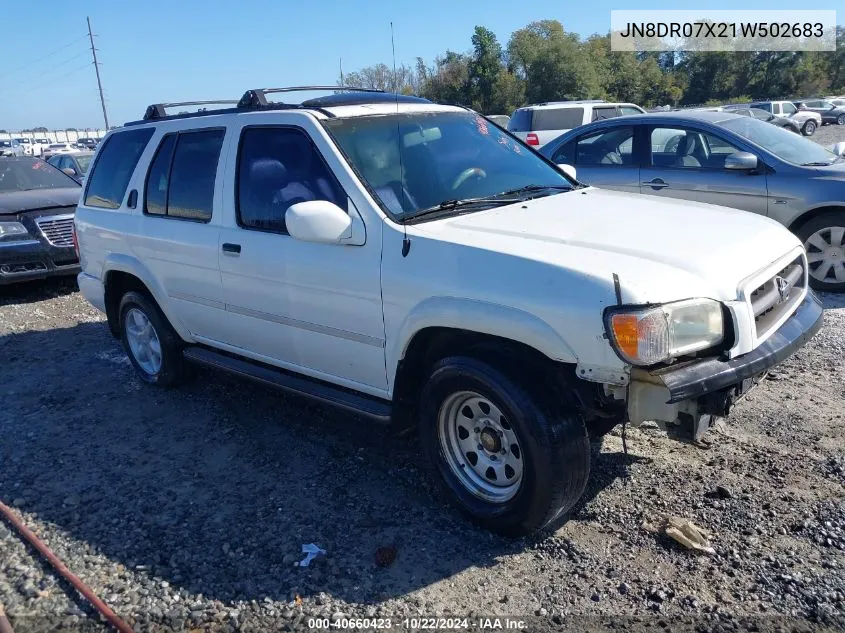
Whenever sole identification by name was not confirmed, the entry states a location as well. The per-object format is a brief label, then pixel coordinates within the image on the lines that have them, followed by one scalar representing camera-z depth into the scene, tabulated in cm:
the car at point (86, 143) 5136
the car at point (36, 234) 860
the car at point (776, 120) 1992
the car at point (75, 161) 1635
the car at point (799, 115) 3369
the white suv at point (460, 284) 283
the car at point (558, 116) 1781
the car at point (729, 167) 671
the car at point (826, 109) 3991
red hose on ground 288
